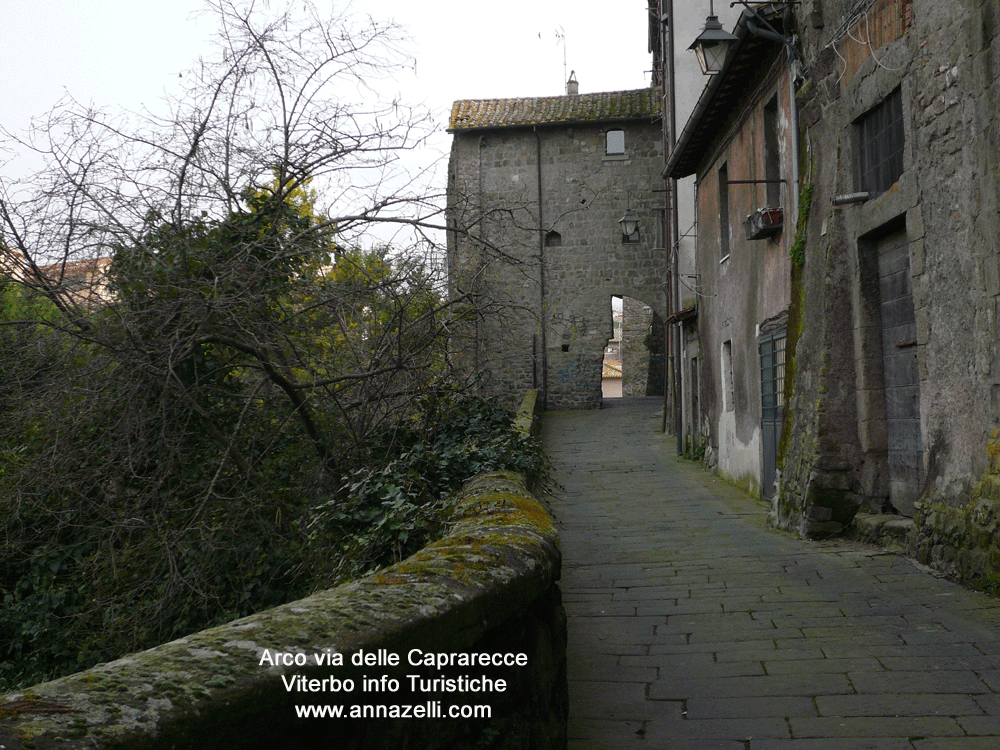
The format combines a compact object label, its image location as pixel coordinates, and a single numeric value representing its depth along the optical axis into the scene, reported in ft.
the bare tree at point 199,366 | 21.42
